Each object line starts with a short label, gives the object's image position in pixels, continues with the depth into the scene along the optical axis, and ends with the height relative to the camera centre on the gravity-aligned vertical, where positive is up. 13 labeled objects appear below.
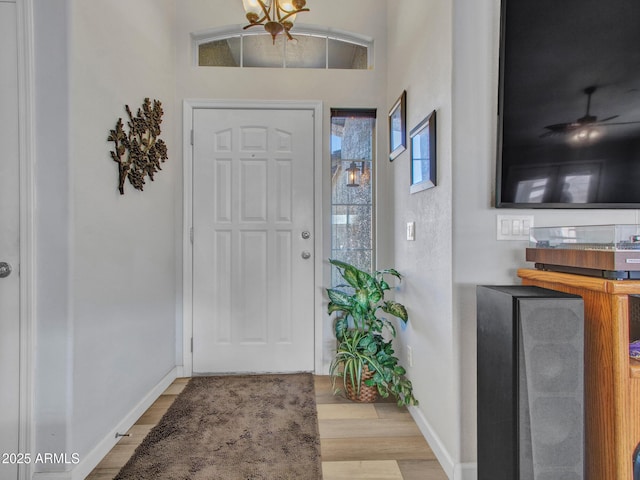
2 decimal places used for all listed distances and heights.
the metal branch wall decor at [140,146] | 1.83 +0.54
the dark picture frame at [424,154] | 1.66 +0.44
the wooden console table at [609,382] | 1.00 -0.41
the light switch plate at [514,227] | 1.47 +0.06
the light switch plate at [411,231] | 2.01 +0.06
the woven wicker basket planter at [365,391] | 2.19 -0.93
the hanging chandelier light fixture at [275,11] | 2.02 +1.32
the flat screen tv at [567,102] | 1.39 +0.55
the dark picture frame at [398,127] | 2.17 +0.74
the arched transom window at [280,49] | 2.67 +1.44
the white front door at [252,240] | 2.62 +0.01
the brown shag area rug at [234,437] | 1.54 -0.99
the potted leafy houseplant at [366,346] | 2.10 -0.64
